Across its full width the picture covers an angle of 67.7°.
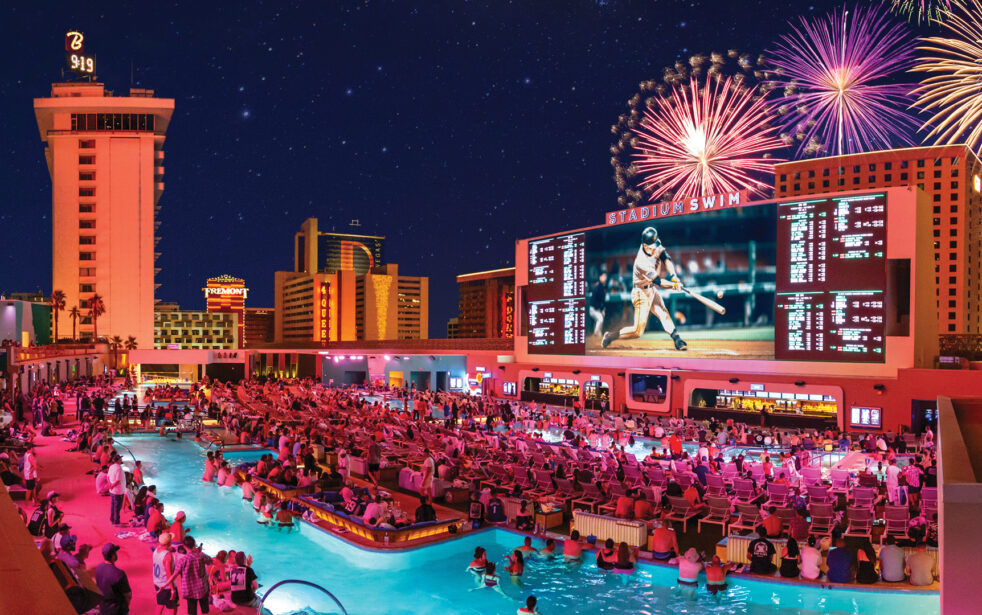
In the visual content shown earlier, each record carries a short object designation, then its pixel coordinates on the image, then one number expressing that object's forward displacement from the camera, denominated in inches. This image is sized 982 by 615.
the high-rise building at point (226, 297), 6378.4
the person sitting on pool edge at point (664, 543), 576.1
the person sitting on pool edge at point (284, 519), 697.6
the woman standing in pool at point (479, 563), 560.7
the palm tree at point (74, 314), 3300.7
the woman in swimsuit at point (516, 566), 554.3
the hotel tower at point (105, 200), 3469.5
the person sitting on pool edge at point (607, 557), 568.7
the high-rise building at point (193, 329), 6013.8
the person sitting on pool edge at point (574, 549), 589.6
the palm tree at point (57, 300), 3139.8
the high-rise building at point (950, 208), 4360.2
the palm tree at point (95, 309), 3289.9
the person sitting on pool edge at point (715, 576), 522.9
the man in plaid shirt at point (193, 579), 421.7
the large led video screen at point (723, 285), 1341.0
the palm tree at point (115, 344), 3095.5
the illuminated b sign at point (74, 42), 3733.5
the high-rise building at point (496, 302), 6958.7
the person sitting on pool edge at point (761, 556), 534.6
